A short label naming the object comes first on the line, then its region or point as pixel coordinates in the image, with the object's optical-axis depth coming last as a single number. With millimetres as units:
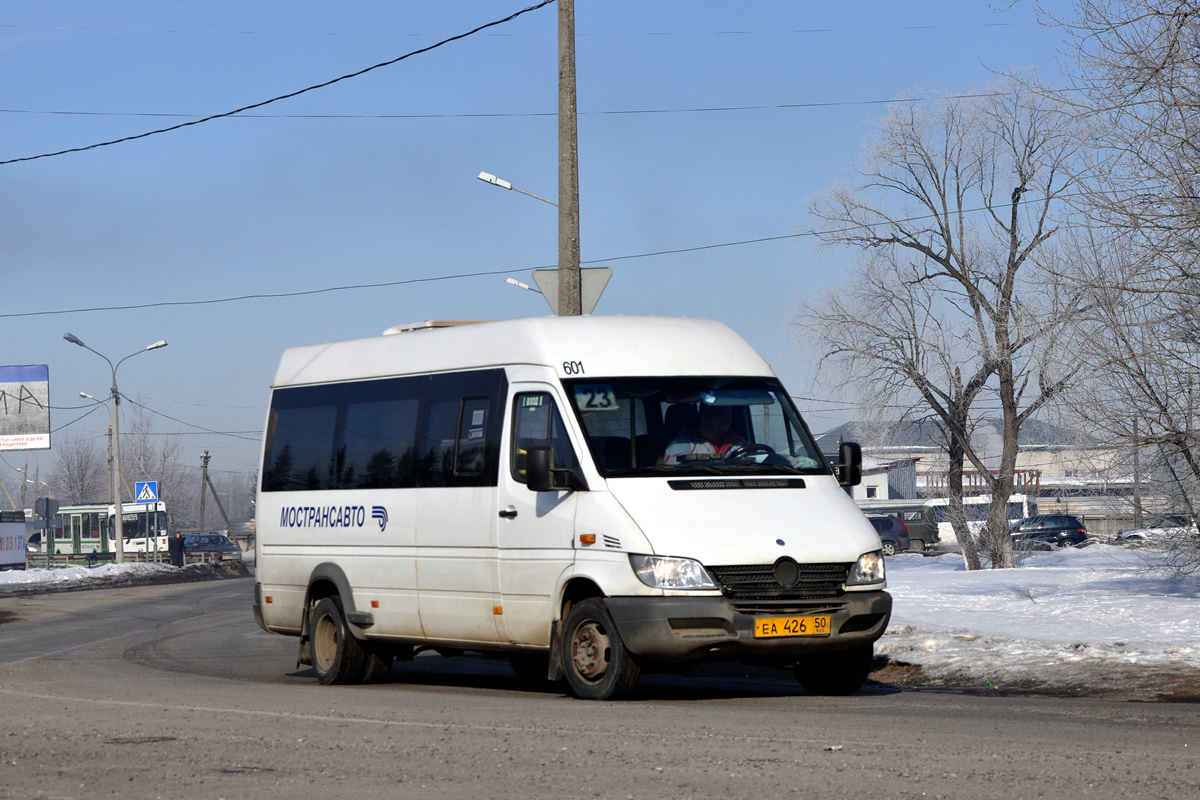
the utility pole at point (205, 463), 95338
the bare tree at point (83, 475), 128250
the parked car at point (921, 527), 65375
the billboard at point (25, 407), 58719
